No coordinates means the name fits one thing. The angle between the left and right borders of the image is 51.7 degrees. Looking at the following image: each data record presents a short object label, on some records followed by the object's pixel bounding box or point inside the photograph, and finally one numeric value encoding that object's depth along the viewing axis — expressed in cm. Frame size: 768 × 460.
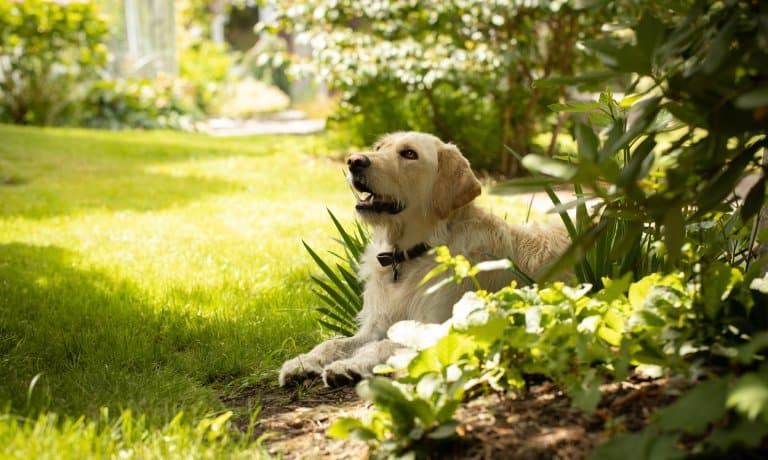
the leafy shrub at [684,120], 184
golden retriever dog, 351
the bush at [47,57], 1606
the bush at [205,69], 2383
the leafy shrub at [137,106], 1742
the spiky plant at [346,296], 399
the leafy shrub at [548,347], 222
